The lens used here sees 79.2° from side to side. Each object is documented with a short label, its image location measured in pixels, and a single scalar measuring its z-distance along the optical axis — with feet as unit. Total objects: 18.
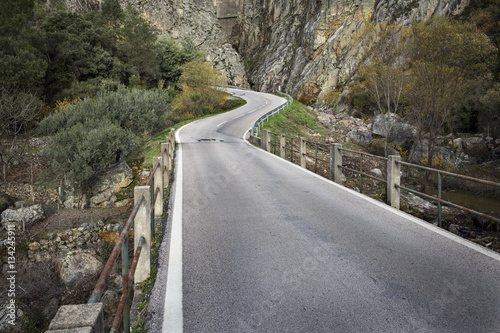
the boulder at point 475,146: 82.89
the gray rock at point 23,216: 40.52
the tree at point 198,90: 114.01
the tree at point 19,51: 87.97
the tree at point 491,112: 77.51
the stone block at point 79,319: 5.33
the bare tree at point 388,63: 73.97
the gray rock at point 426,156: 76.48
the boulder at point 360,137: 86.89
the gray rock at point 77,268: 25.58
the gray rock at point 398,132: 86.99
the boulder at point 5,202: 46.57
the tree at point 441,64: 64.18
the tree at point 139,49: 145.28
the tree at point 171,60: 163.12
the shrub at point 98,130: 49.96
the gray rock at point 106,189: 49.60
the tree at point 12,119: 66.85
